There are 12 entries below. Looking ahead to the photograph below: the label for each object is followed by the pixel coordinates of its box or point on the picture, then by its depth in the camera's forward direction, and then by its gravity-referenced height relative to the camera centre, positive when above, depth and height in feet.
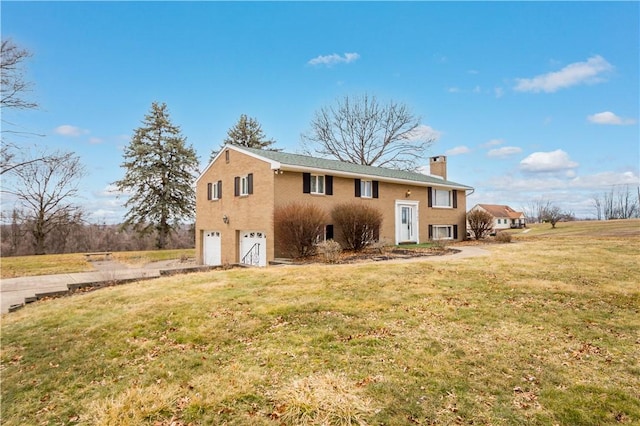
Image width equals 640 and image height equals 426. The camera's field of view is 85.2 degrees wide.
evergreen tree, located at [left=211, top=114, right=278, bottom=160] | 128.47 +35.73
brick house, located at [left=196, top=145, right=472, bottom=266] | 52.85 +5.51
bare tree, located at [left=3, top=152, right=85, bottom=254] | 96.32 +9.96
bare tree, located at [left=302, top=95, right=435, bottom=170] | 110.42 +30.41
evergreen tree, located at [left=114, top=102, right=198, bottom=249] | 101.19 +15.66
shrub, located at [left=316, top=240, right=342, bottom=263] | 43.11 -2.73
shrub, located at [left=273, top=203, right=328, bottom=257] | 48.83 +0.26
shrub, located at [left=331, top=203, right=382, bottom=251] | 54.49 +0.67
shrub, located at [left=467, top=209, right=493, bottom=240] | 80.28 +0.40
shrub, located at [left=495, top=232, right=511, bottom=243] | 72.38 -2.69
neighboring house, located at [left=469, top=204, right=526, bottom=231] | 190.39 +5.04
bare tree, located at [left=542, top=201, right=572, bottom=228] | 201.18 +8.39
